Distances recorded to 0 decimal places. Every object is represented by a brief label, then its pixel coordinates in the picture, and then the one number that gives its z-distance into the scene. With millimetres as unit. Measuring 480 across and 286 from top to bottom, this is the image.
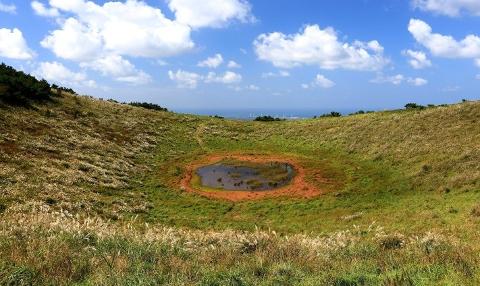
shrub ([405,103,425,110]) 75000
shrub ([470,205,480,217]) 26906
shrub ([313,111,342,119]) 89262
